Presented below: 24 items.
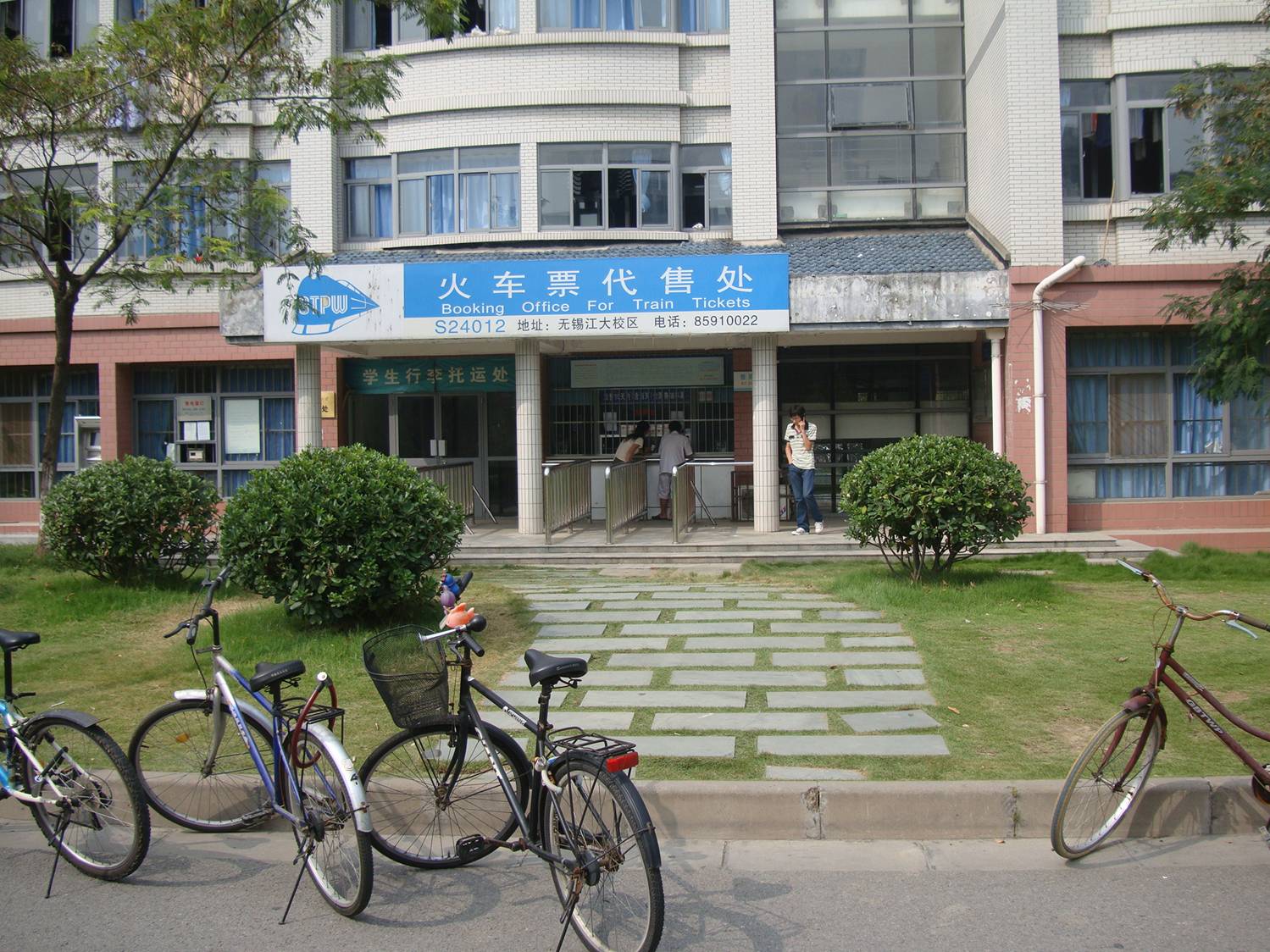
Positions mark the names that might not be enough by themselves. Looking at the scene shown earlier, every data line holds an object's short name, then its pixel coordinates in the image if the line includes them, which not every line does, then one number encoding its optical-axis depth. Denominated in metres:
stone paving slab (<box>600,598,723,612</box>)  10.43
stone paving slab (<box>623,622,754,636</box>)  9.34
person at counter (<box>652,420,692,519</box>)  15.95
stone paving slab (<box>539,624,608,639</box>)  9.28
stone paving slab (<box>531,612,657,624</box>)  9.82
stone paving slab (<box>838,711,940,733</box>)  6.66
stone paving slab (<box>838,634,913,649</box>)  8.68
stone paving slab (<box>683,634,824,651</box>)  8.79
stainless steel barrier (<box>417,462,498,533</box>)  15.59
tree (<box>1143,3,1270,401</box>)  10.72
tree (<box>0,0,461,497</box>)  10.64
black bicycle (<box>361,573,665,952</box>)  4.13
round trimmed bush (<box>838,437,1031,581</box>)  10.01
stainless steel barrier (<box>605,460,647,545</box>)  14.01
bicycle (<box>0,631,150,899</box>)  4.90
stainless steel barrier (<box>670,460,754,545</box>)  14.22
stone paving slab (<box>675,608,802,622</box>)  9.82
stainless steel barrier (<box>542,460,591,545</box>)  14.42
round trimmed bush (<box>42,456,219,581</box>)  10.52
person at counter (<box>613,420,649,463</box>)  16.31
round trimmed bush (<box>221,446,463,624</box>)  8.55
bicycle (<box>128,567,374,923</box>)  4.59
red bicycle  4.93
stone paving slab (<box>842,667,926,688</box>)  7.64
